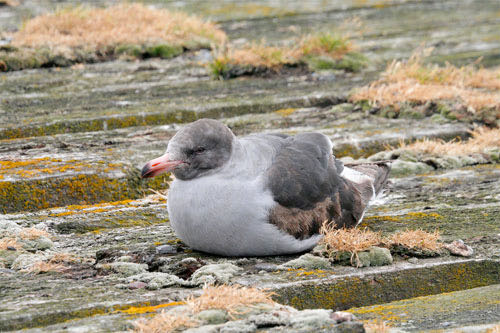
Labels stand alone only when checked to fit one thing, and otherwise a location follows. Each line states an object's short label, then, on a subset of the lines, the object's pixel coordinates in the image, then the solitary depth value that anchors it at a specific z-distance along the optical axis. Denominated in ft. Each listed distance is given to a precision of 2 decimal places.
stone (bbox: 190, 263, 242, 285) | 24.48
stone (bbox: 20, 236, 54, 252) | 27.37
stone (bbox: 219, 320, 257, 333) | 19.66
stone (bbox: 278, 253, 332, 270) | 26.78
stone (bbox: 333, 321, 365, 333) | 19.18
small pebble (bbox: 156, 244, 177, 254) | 28.96
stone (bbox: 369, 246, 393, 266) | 27.09
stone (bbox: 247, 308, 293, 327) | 20.21
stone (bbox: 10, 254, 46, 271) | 25.50
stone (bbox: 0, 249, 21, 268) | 25.91
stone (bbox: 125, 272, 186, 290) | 24.22
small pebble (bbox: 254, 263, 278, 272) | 26.78
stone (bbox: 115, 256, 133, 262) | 26.86
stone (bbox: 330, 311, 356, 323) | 19.74
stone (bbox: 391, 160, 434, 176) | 40.68
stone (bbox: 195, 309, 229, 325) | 20.36
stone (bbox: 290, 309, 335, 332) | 19.58
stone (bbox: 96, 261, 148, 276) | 25.50
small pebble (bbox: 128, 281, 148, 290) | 23.82
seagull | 28.04
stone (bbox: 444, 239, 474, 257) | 27.86
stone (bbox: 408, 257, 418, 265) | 27.37
